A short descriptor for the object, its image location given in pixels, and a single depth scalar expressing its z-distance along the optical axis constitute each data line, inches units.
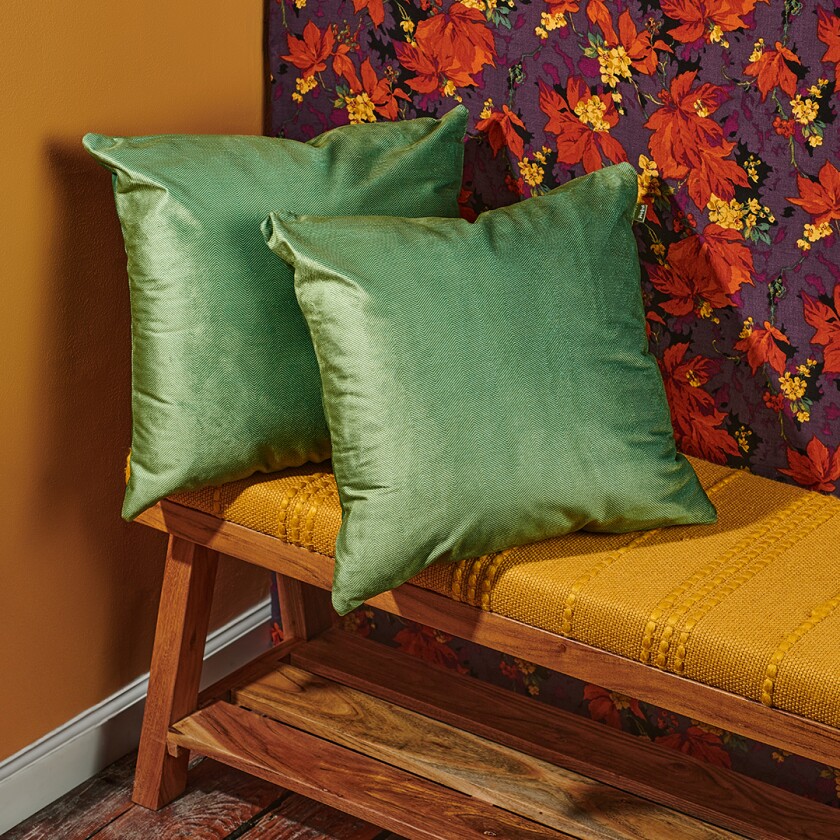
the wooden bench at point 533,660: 115.6
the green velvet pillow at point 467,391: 117.2
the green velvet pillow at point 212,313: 122.7
